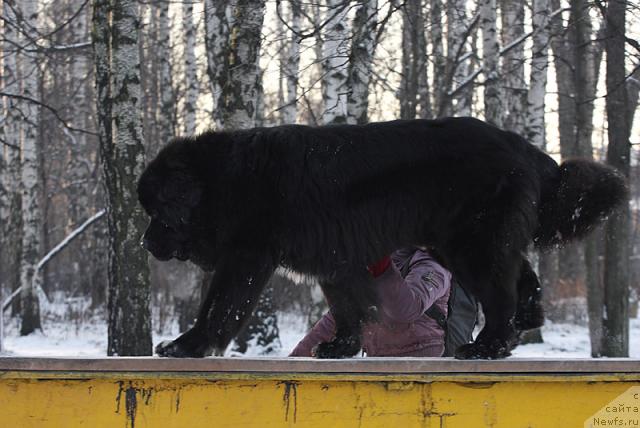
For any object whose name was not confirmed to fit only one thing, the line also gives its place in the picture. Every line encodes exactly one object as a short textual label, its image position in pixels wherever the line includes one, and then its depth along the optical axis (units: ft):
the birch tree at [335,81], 29.09
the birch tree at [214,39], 39.75
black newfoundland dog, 12.17
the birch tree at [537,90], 42.14
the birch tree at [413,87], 44.04
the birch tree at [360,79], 25.69
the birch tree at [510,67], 48.26
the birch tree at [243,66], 24.20
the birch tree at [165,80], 56.54
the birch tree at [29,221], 48.70
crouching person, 13.38
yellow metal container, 10.28
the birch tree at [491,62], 37.37
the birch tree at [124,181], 23.81
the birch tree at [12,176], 53.88
